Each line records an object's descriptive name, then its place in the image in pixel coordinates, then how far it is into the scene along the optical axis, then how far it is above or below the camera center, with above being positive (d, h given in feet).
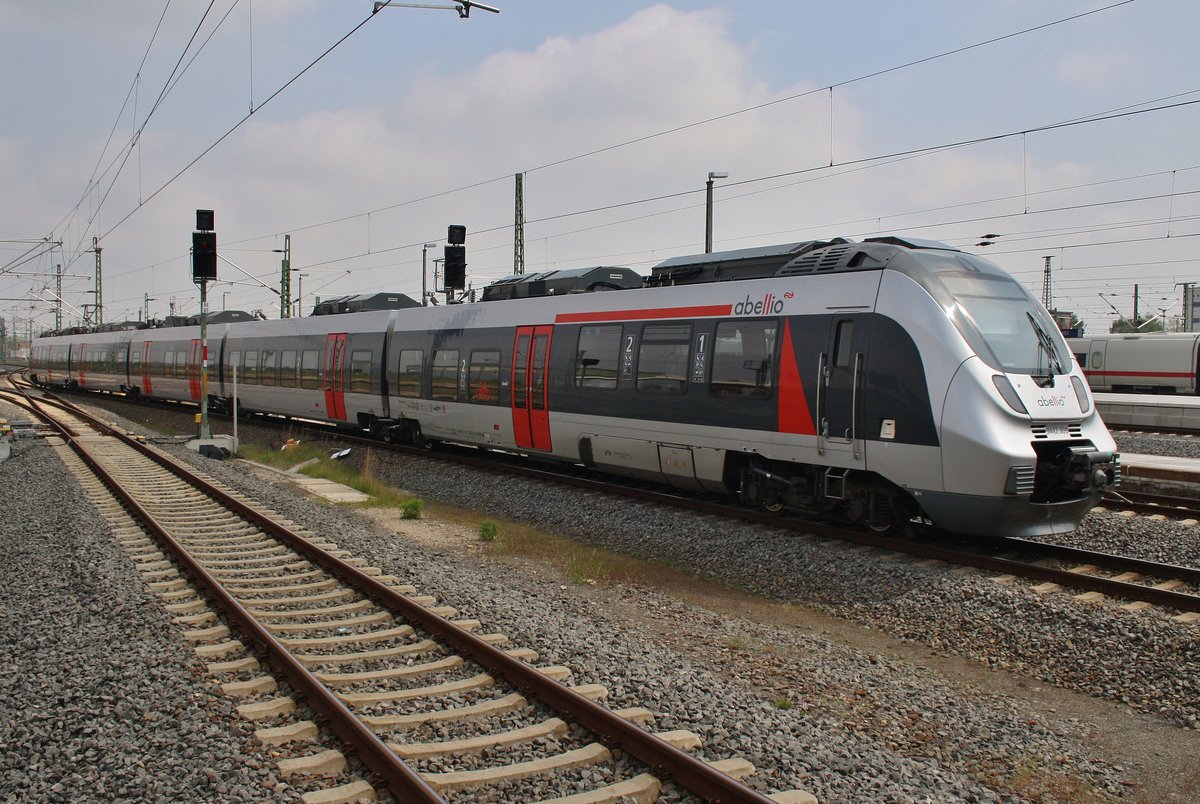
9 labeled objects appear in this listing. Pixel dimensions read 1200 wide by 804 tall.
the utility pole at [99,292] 183.93 +16.66
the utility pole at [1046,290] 163.63 +18.00
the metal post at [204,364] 71.20 +0.86
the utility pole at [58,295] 205.75 +17.71
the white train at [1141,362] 118.52 +3.68
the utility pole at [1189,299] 199.44 +22.15
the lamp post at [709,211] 69.51 +13.14
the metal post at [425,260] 115.09 +15.65
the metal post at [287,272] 130.72 +14.94
